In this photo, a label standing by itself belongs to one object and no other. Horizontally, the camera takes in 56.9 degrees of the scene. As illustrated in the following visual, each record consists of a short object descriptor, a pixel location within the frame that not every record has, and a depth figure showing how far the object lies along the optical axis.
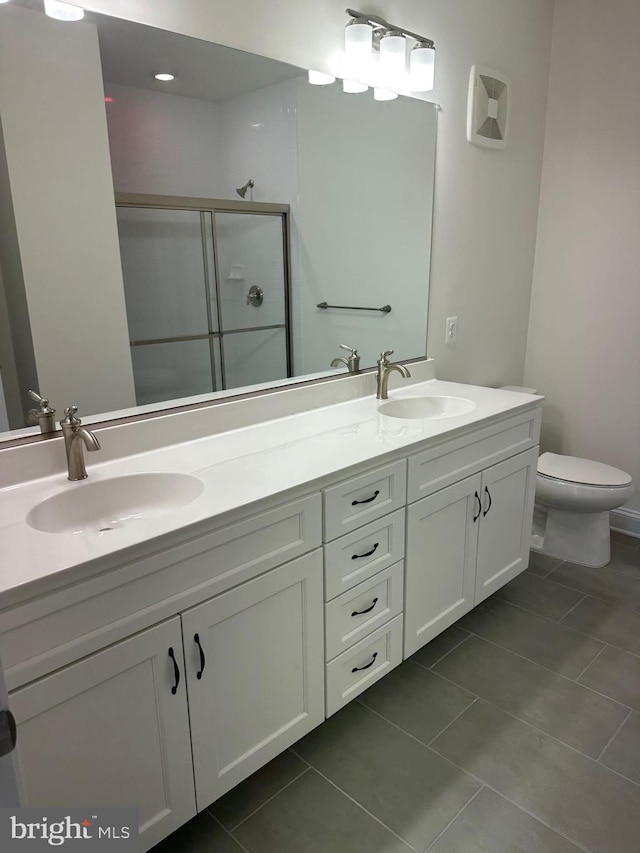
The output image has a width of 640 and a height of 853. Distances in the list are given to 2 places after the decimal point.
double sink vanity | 1.08
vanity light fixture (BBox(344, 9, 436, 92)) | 1.93
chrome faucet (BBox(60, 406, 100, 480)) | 1.39
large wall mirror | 1.51
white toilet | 2.55
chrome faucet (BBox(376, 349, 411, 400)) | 2.22
